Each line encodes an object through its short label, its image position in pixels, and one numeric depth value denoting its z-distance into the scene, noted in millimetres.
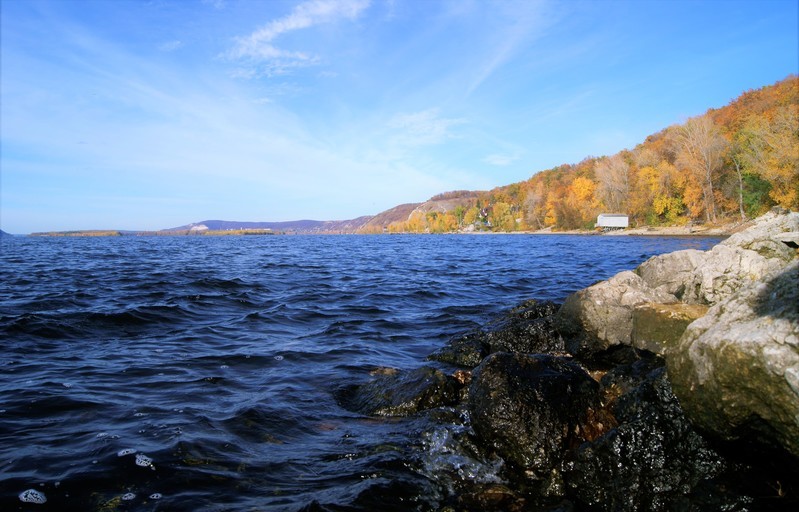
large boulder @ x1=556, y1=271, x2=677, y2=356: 7973
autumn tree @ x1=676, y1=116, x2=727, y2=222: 59750
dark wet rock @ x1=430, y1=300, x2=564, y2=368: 8570
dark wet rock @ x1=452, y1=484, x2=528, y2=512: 4199
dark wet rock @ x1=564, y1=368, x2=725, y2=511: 3973
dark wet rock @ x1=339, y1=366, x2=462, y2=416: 6355
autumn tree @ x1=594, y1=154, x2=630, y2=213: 85875
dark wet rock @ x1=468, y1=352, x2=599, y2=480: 4711
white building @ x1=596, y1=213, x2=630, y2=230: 83875
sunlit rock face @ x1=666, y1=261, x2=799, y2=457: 3164
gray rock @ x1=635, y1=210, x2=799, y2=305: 7676
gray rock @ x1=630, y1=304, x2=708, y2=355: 6153
